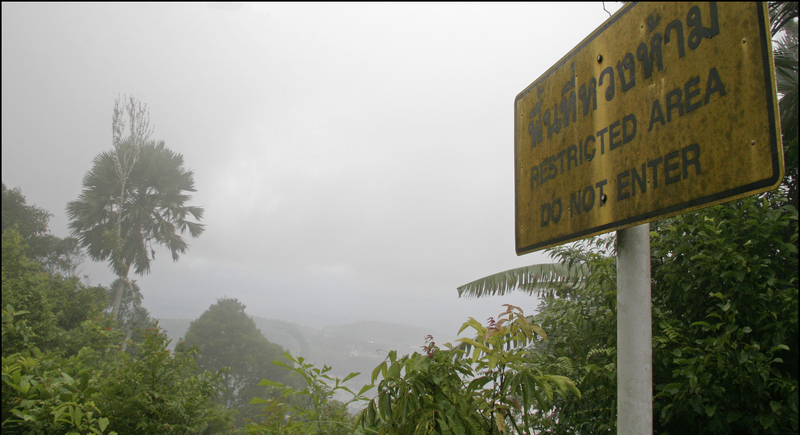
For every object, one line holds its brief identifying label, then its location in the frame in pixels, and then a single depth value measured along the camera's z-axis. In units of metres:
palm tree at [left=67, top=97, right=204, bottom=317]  22.67
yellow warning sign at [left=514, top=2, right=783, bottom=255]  0.92
